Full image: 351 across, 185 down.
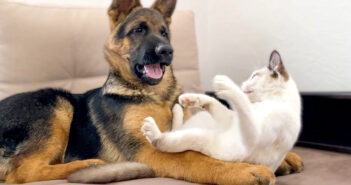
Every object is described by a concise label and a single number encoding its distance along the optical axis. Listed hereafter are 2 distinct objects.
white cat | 1.05
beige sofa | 1.66
